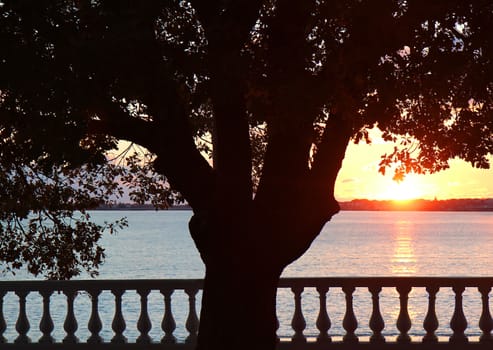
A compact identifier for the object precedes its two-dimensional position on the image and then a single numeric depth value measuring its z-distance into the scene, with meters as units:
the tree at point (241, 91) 13.91
